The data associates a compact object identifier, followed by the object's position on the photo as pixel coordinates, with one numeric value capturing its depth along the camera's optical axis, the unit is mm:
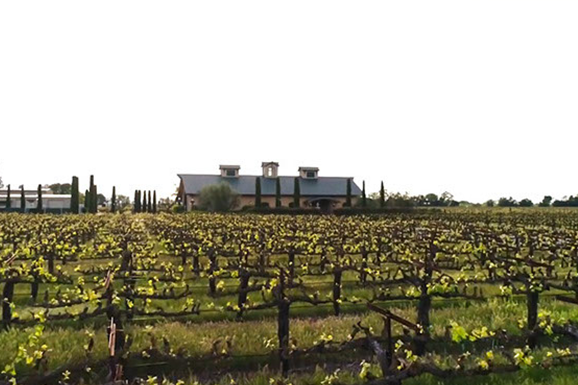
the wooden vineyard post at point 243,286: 10180
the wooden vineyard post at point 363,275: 12171
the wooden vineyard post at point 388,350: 5258
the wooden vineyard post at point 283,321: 7328
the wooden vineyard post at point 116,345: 5766
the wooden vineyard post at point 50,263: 14422
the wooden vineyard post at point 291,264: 10752
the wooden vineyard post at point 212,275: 11391
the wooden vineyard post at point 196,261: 14636
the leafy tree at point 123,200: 120081
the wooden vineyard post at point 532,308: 8766
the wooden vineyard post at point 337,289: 10727
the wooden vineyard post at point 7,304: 9158
